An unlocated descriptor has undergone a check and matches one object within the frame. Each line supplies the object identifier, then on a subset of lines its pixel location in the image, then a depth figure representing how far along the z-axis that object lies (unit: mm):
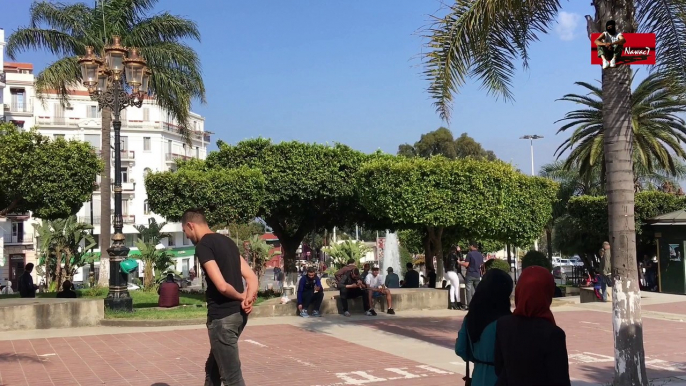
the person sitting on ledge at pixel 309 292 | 14102
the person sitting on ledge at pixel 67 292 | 16922
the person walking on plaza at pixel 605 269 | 17484
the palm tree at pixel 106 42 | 23641
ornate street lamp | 14219
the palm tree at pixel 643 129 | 24594
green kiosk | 21547
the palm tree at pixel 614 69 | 6766
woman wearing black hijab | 4031
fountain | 48031
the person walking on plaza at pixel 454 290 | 15992
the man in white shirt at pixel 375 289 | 14812
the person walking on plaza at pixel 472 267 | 14828
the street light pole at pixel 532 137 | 55781
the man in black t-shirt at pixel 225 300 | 5223
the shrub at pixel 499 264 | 13458
